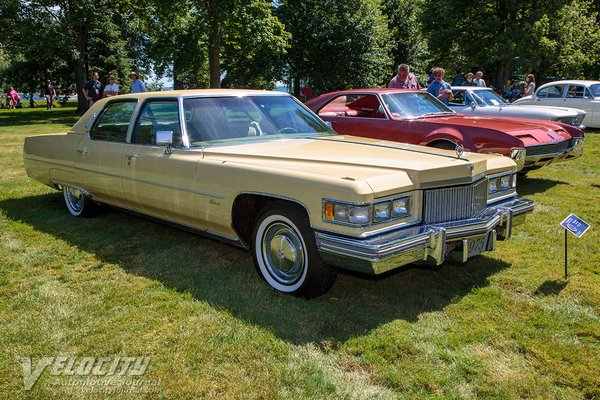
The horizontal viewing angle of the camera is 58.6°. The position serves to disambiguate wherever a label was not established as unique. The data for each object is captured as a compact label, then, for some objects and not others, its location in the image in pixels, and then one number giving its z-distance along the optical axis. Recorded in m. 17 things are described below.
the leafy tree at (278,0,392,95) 28.47
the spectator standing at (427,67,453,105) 9.55
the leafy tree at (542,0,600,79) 25.59
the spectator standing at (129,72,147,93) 13.89
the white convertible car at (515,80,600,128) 15.34
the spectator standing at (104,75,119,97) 14.16
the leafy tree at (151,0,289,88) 20.88
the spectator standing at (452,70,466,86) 17.94
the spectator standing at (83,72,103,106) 16.97
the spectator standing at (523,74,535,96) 18.23
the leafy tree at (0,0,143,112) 22.55
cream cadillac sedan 3.49
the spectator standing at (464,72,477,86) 16.02
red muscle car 7.06
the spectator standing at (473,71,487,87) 15.91
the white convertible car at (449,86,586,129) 11.21
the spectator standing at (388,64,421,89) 9.20
